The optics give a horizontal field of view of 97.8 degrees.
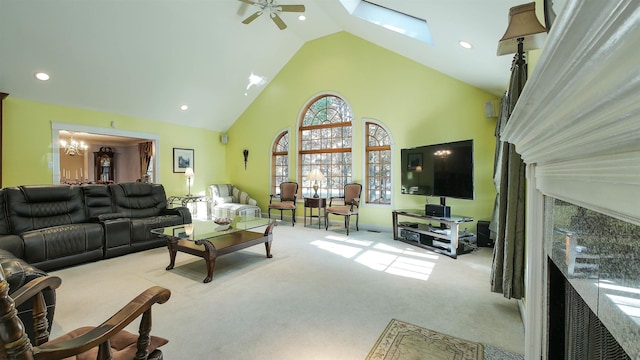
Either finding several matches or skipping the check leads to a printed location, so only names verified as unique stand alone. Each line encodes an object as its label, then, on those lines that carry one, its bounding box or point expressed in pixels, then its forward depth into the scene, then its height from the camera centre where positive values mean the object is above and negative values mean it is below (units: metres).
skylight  4.21 +2.52
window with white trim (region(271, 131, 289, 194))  7.25 +0.44
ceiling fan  4.10 +2.56
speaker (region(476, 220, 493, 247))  4.44 -0.91
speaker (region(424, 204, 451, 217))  4.18 -0.50
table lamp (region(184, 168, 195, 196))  6.75 +0.09
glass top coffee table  3.13 -0.81
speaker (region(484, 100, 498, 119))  4.44 +1.11
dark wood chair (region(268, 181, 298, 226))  6.33 -0.49
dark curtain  2.12 -0.32
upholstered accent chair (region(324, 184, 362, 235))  5.44 -0.55
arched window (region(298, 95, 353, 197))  6.36 +0.81
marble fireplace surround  0.43 +0.15
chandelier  6.27 +0.70
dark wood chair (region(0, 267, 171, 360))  0.83 -0.57
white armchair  6.68 -0.65
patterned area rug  1.83 -1.16
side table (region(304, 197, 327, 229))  5.86 -0.54
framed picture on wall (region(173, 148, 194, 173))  6.96 +0.46
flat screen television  4.01 +0.12
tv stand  3.96 -0.85
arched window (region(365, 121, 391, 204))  5.80 +0.27
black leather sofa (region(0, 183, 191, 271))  3.23 -0.61
